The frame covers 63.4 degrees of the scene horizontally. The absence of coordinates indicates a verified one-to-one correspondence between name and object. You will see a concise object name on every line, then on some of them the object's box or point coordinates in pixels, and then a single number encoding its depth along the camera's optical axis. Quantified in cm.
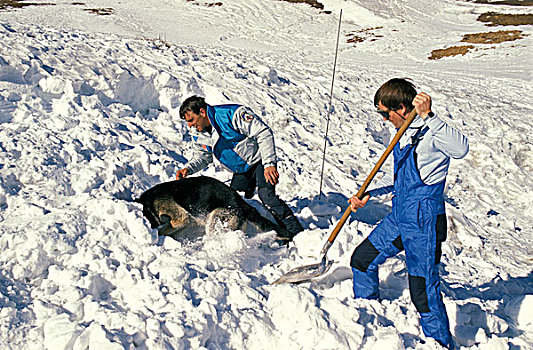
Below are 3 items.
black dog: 438
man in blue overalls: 275
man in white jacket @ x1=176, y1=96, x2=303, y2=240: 426
